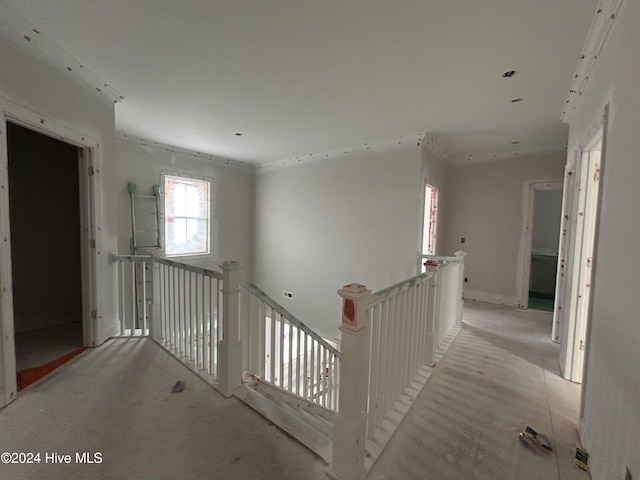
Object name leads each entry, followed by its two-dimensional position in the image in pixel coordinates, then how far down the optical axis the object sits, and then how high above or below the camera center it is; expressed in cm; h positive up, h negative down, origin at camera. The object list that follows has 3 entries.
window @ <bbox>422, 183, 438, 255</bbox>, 408 +19
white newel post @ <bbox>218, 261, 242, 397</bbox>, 185 -82
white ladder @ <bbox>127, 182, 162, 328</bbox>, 382 -4
